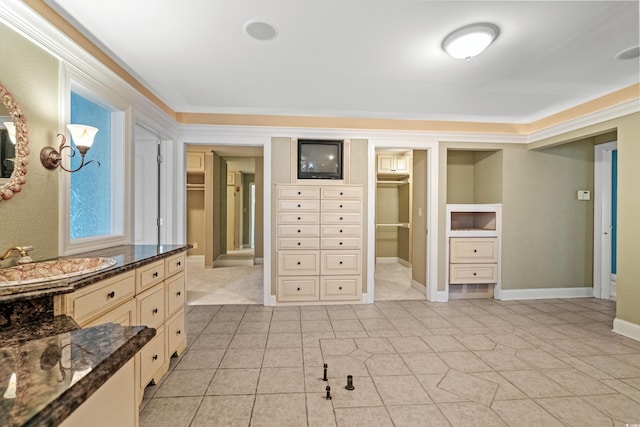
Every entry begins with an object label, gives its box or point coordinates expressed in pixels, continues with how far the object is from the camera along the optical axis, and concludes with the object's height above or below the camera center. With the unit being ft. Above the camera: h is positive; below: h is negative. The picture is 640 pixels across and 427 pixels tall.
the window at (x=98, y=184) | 6.87 +0.69
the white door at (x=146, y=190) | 10.89 +0.76
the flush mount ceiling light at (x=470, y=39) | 6.20 +3.89
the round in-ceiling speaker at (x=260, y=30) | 6.21 +4.06
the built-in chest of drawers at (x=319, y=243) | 12.02 -1.34
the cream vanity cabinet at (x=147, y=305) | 4.31 -1.79
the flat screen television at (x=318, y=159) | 12.23 +2.27
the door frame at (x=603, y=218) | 13.03 -0.18
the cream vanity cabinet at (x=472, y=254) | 13.04 -1.88
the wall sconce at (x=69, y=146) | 5.59 +1.30
